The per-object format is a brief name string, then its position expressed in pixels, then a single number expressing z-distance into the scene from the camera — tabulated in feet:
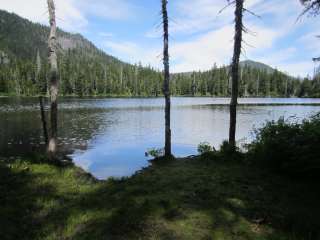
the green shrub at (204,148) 49.49
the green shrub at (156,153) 53.36
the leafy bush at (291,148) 25.88
